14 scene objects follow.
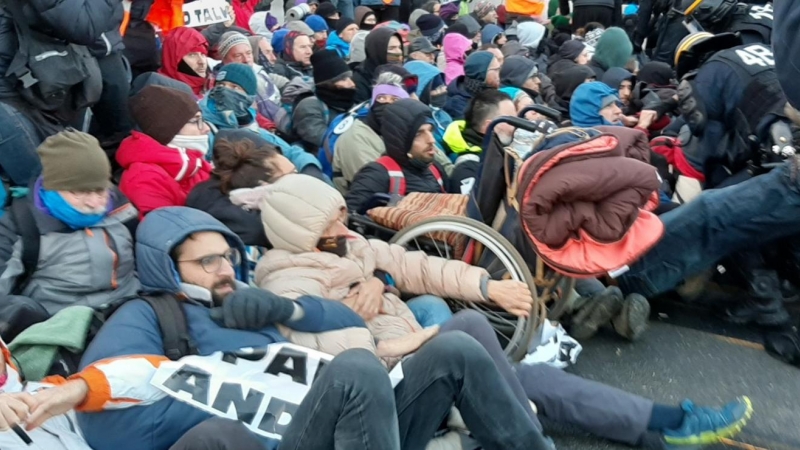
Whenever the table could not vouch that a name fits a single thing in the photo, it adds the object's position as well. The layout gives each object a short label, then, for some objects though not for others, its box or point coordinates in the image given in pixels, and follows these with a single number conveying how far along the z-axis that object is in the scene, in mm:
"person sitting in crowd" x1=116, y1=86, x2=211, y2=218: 3184
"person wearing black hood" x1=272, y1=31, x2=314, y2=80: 6434
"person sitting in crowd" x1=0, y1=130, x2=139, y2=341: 2506
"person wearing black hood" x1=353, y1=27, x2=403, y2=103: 5905
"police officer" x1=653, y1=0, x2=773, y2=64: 4066
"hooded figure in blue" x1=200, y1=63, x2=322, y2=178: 4016
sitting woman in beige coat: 2557
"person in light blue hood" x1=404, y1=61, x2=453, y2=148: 5445
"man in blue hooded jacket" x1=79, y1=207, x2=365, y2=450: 1981
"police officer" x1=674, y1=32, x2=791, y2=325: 3282
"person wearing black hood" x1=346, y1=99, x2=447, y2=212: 3826
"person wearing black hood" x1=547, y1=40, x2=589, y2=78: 7007
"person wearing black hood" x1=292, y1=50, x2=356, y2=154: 4883
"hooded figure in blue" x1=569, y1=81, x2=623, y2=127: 4781
